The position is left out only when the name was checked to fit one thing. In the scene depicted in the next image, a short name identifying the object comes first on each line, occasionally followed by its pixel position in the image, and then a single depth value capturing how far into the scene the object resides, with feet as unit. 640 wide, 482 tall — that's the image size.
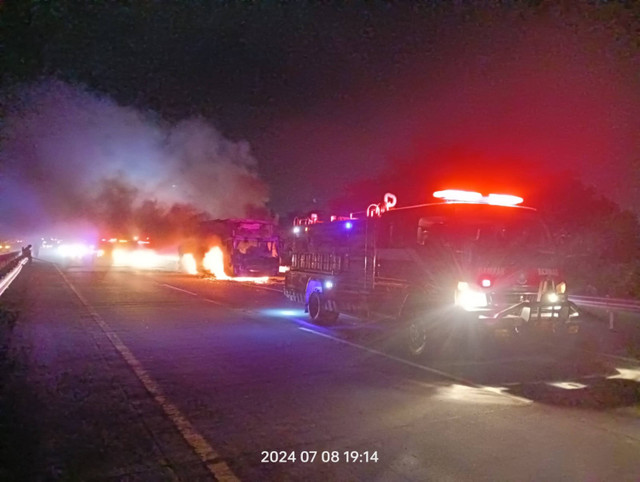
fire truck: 26.02
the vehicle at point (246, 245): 83.71
